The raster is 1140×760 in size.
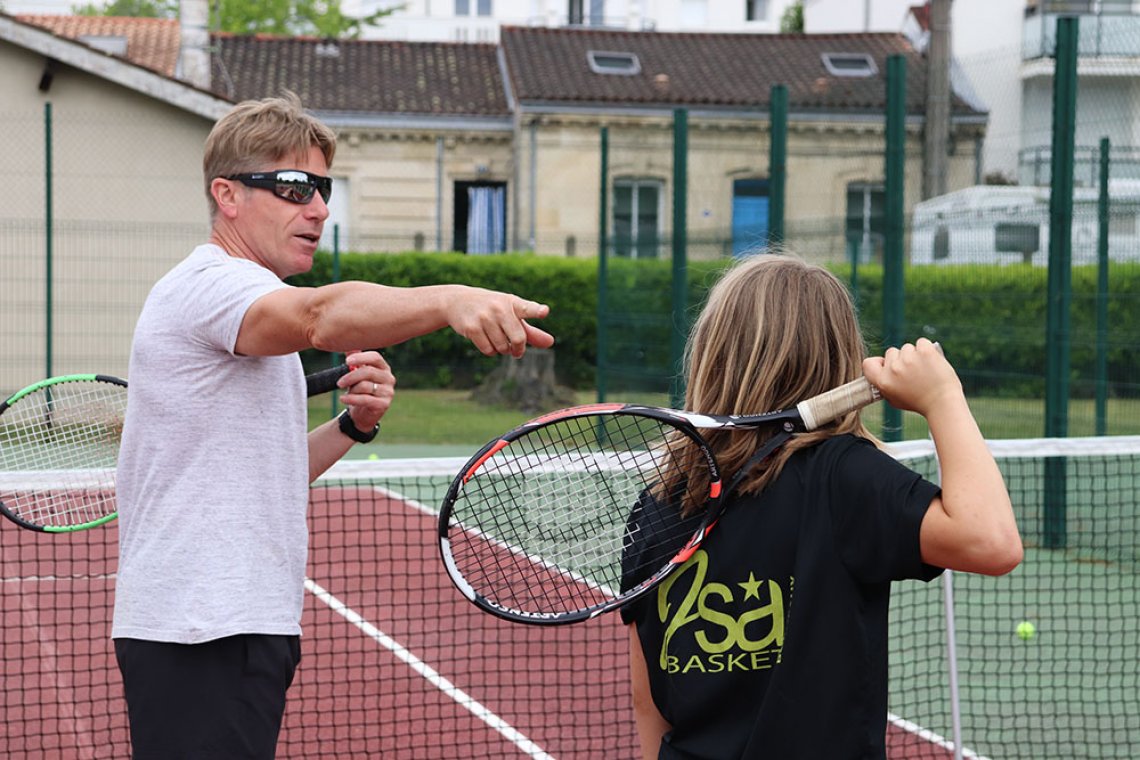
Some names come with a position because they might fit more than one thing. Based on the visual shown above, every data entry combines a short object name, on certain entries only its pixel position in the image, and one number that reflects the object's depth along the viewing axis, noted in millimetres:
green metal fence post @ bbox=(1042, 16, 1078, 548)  8328
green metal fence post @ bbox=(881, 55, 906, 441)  9070
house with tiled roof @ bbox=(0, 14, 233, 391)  13688
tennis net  5199
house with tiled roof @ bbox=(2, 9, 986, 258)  24109
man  2492
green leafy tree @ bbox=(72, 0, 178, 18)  50781
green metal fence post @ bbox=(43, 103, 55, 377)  12023
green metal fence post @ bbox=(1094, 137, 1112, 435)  8812
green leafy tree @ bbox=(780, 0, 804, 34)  43406
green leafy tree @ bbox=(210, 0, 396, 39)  39125
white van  8945
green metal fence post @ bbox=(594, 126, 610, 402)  12570
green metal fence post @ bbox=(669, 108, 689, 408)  11156
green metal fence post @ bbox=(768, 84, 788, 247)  9906
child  2102
